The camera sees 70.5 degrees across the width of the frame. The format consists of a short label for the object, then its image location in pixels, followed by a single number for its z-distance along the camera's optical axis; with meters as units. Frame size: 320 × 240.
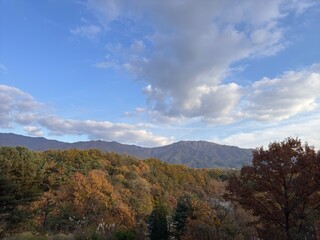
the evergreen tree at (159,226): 15.65
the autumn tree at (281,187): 8.16
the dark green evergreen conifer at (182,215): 15.55
